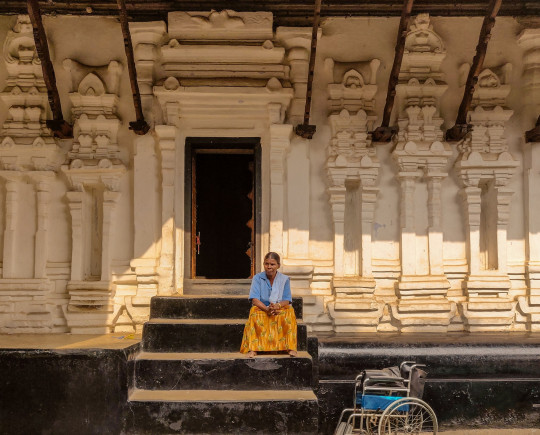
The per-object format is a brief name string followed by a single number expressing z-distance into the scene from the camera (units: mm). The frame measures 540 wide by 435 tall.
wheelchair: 5695
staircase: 5840
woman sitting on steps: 6223
